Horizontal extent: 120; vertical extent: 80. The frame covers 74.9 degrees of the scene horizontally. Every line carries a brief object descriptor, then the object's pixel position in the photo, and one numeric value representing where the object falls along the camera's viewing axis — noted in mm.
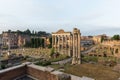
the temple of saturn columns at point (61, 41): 26970
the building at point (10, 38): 47966
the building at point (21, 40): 47879
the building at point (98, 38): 50575
